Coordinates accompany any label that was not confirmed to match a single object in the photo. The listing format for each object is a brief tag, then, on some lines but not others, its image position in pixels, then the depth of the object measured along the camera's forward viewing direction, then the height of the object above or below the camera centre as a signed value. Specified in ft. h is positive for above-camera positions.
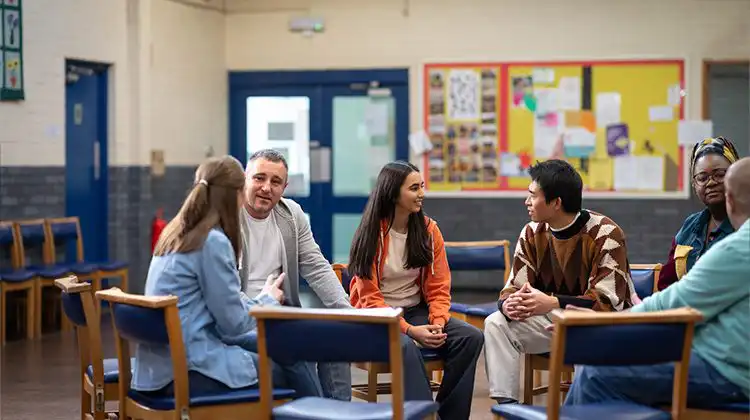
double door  33.83 +0.86
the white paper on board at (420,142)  33.09 +0.52
